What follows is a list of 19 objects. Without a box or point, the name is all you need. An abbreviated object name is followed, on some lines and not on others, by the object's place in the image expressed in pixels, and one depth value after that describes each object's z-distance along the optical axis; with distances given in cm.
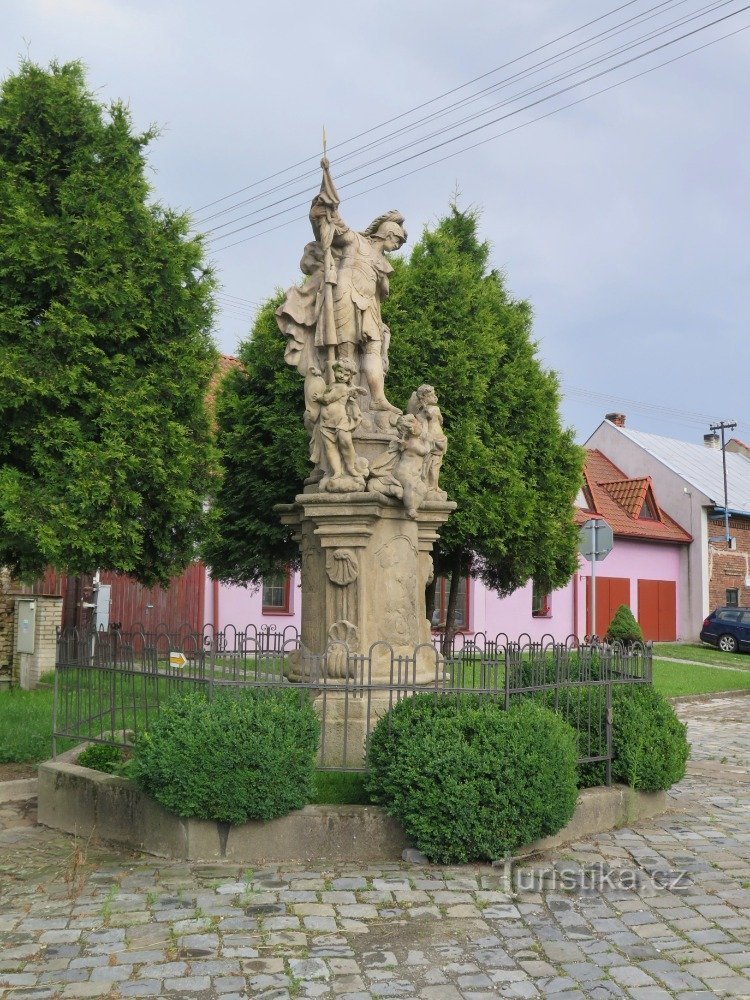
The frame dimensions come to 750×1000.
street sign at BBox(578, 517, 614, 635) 1361
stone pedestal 777
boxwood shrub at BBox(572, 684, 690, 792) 728
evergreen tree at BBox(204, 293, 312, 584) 1389
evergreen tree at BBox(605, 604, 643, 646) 2123
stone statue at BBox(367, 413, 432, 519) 787
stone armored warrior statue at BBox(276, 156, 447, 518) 795
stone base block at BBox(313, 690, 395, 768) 730
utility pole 3752
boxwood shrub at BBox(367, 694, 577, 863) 586
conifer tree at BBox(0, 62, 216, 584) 812
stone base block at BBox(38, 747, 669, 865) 602
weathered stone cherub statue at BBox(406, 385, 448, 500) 822
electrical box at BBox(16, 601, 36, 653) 1512
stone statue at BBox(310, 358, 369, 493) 787
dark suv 2877
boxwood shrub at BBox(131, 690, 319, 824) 588
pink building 2634
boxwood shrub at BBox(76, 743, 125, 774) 735
